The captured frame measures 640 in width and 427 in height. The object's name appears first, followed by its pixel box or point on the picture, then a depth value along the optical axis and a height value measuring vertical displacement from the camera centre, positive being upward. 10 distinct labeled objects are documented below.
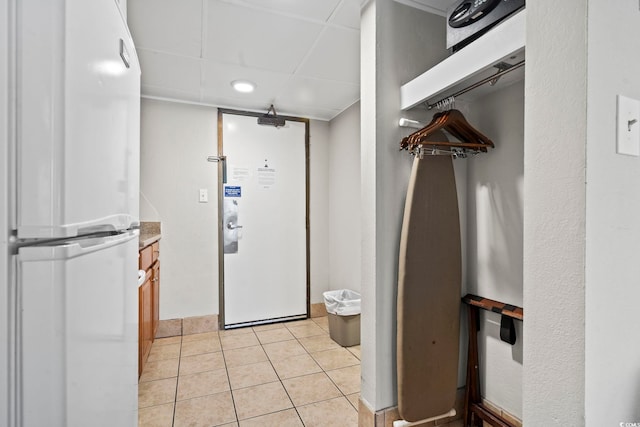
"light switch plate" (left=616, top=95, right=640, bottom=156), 0.73 +0.20
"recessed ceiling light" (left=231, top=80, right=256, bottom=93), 2.58 +1.03
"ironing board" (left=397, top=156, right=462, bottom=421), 1.52 -0.39
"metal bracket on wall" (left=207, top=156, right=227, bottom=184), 3.14 +0.49
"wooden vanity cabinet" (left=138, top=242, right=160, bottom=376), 2.05 -0.66
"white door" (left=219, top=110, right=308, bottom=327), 3.19 -0.10
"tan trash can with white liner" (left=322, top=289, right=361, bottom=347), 2.71 -0.92
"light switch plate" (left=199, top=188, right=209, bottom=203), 3.11 +0.15
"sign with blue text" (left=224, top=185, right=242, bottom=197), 3.18 +0.20
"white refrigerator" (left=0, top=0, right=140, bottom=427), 0.53 +0.00
